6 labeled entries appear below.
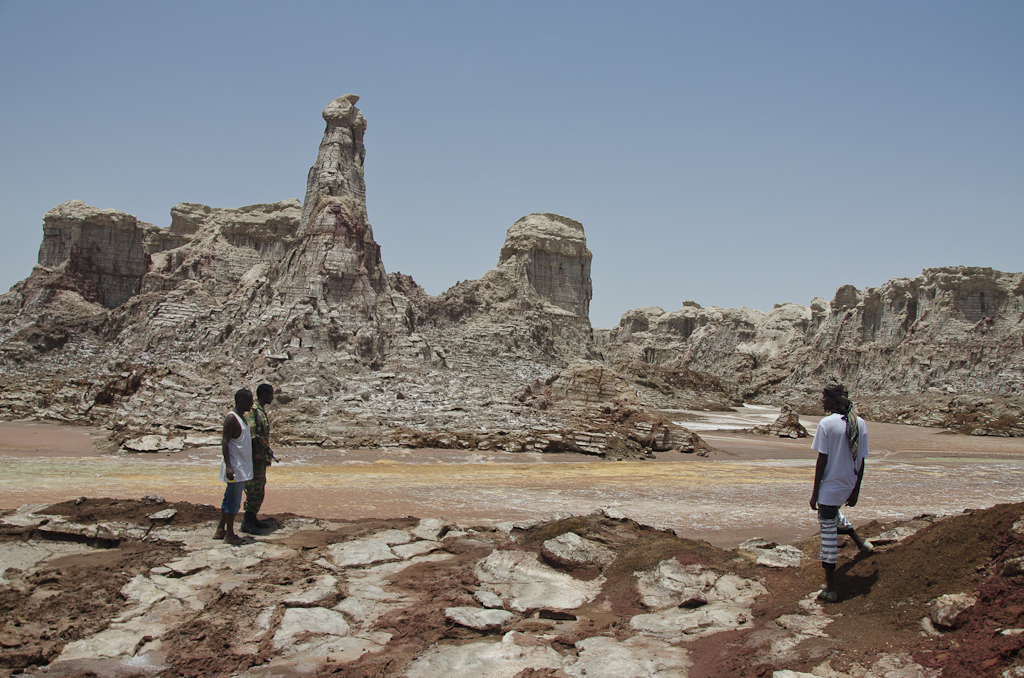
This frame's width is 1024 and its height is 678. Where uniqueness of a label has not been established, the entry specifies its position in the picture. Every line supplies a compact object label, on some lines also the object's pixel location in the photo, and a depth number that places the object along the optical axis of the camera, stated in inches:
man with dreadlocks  191.5
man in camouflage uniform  264.8
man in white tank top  248.4
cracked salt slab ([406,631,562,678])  160.7
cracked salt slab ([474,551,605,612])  206.1
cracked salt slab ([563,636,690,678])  154.6
